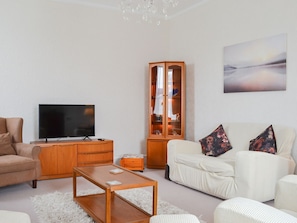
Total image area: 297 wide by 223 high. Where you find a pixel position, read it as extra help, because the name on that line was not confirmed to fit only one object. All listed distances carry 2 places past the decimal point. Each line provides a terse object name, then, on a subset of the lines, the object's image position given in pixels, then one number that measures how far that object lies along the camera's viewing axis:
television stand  4.40
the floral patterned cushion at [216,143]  4.20
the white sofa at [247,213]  1.50
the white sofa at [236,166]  3.25
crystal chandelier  4.97
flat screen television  4.61
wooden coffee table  2.58
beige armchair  3.64
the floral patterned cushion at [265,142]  3.60
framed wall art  3.84
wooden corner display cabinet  5.22
